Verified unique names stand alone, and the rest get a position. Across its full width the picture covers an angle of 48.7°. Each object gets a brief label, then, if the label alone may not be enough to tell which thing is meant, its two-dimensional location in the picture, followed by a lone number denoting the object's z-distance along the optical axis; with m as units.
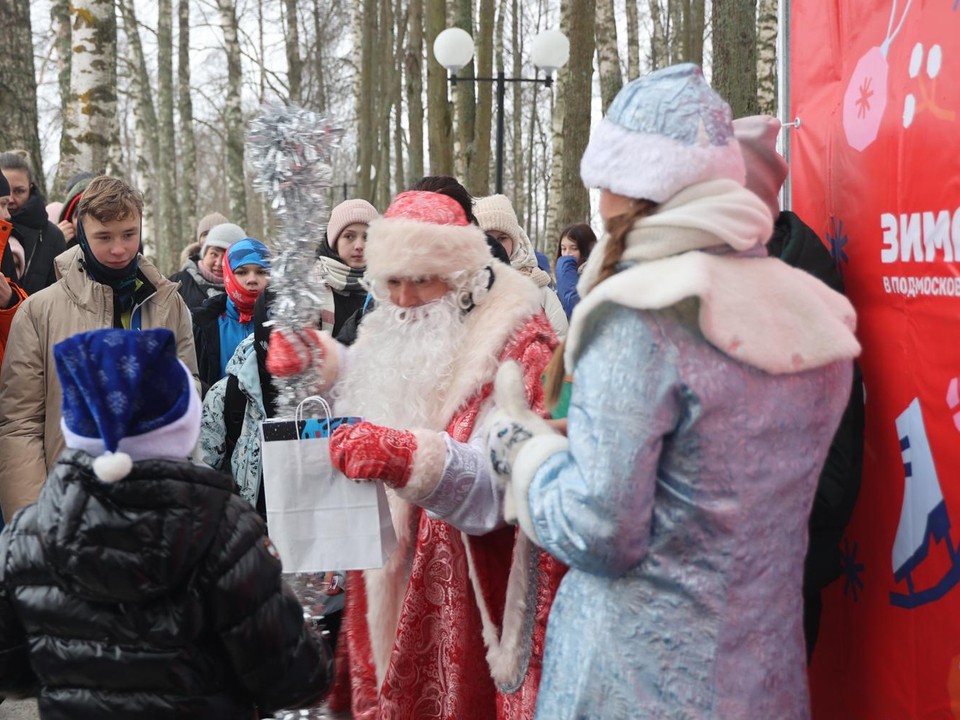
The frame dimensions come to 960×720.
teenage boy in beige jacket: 3.90
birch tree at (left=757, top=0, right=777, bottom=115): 13.06
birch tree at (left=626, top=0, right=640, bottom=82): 23.30
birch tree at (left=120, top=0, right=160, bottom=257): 18.72
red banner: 2.49
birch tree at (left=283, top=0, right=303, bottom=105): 22.19
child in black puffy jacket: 2.07
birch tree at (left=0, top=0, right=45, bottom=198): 8.38
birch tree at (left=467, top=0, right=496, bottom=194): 14.07
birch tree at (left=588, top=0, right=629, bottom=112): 16.17
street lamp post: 13.12
